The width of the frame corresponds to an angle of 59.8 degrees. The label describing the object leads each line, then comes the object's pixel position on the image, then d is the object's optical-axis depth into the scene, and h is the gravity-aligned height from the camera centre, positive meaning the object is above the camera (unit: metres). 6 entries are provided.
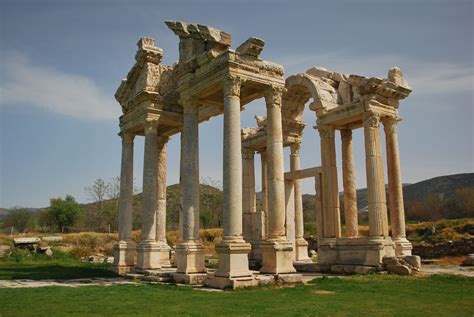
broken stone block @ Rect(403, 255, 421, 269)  18.25 -1.49
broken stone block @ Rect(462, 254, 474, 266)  22.55 -1.90
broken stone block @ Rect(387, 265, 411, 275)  17.41 -1.79
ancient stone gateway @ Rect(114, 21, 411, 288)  15.24 +3.55
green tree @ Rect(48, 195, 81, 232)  68.56 +3.07
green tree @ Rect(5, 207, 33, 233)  76.56 +2.62
